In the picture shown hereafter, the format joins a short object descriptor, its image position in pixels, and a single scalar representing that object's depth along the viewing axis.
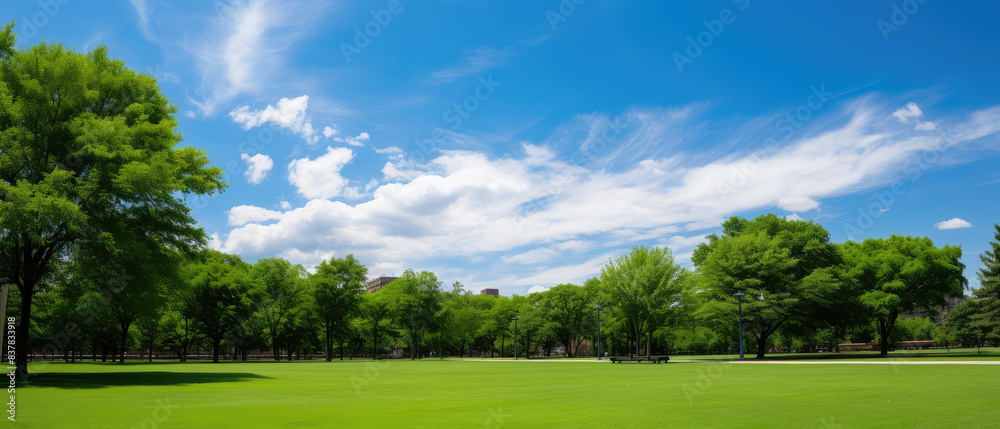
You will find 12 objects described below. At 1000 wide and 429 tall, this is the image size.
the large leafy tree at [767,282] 49.28
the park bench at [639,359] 42.53
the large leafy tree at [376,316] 83.94
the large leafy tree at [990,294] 57.34
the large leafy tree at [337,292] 73.62
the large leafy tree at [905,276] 55.16
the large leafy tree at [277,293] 75.06
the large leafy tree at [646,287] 58.53
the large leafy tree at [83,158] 22.02
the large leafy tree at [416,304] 80.88
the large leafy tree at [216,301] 64.00
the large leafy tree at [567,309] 81.88
